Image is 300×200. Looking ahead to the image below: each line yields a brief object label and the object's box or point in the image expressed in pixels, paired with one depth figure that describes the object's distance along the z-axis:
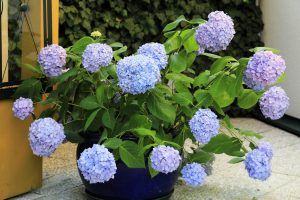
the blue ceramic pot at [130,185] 3.10
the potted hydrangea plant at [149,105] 2.77
